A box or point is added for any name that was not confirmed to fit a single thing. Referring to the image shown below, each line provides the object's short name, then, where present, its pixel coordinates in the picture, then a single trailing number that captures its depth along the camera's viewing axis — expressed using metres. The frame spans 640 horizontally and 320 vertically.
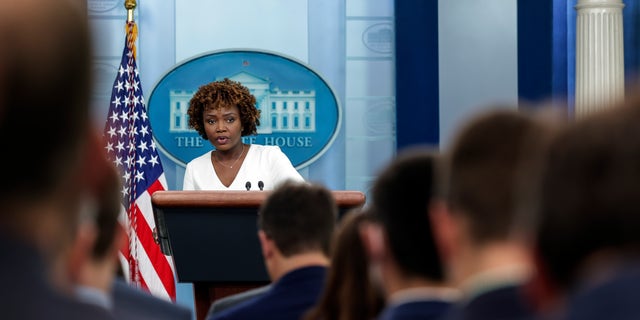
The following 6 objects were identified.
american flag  7.05
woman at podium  6.51
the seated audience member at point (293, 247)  4.01
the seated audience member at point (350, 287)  3.46
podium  5.56
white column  7.64
